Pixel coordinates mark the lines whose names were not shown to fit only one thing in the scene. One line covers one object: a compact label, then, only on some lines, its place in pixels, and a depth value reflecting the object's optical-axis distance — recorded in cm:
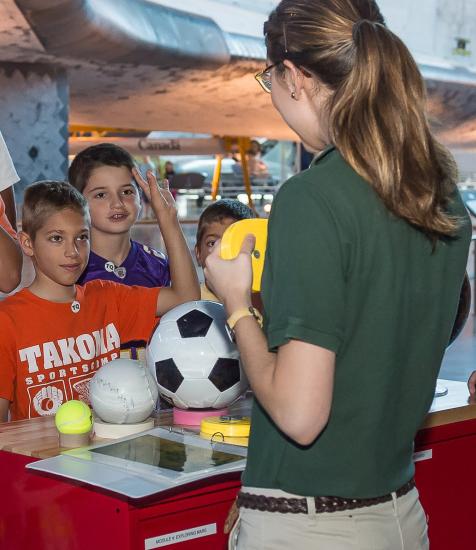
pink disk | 232
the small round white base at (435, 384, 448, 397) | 264
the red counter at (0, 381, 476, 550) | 186
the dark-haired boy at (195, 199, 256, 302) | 363
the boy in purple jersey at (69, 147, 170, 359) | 346
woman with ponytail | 130
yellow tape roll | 214
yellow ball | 212
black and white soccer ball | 228
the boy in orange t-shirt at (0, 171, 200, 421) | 275
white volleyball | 220
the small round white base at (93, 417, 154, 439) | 221
